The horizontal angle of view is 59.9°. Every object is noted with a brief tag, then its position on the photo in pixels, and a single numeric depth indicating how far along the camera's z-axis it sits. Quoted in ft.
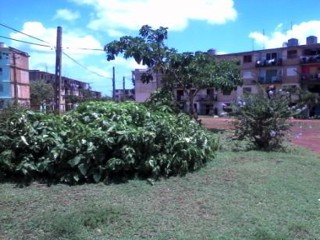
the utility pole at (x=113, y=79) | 103.99
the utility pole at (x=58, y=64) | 38.47
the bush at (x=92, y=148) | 13.19
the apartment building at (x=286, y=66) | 117.40
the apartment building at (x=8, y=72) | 140.28
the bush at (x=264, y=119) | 21.60
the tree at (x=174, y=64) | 34.23
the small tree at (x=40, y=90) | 149.22
